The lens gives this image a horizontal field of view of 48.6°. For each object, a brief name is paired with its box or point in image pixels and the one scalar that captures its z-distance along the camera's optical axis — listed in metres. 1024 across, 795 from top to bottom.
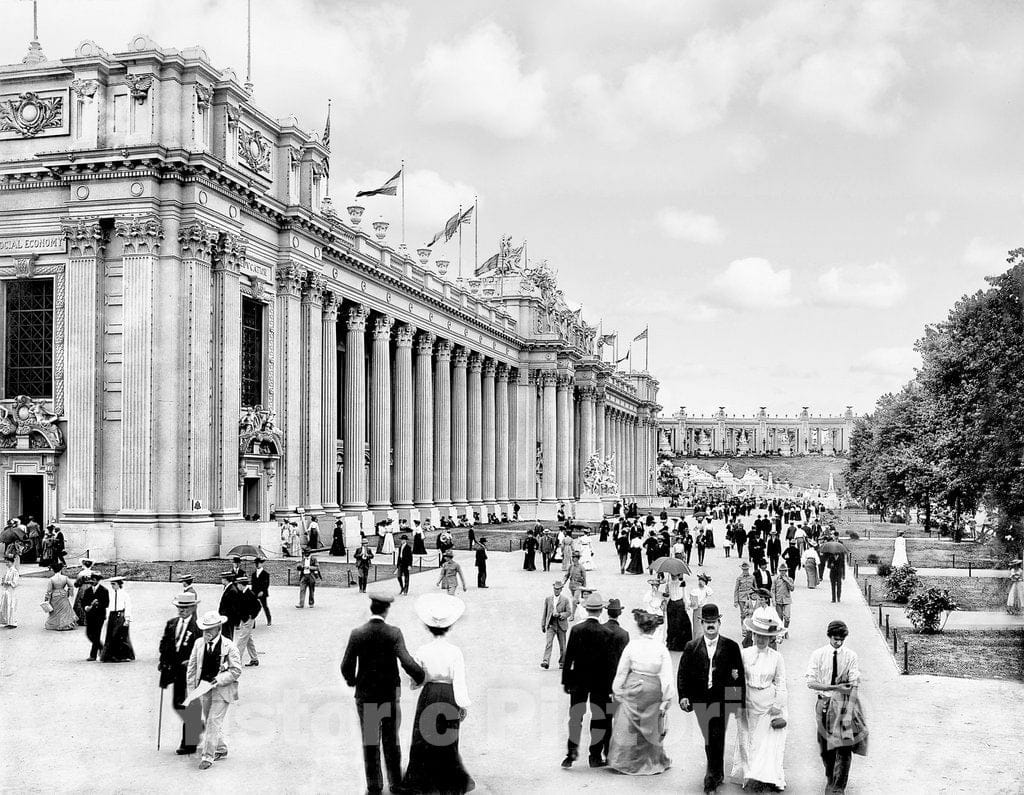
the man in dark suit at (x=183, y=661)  11.71
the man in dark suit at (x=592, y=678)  11.69
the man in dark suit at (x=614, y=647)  11.73
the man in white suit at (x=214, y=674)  11.27
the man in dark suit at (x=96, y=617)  17.80
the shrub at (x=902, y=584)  28.09
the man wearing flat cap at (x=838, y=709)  10.44
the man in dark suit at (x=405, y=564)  28.30
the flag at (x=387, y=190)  52.12
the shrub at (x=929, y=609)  22.50
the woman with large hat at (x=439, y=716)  9.23
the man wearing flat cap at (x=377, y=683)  9.73
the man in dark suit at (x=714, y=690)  10.66
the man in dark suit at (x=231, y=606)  16.41
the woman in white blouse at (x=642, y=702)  11.03
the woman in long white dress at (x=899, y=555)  34.92
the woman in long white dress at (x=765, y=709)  10.73
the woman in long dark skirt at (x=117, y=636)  17.66
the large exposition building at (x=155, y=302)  36.19
